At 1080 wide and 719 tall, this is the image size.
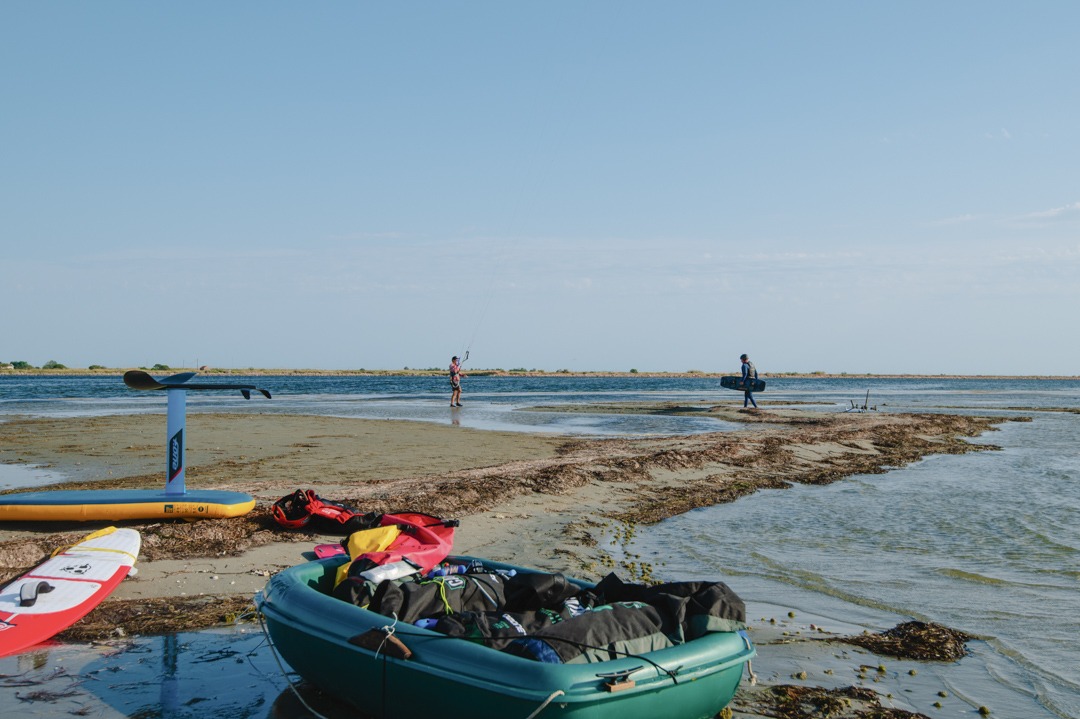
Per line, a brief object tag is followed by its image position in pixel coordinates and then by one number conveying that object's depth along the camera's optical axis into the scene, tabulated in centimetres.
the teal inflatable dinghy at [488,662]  411
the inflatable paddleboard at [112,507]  904
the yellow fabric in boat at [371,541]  665
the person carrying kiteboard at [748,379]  3303
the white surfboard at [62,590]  612
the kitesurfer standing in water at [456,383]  3453
